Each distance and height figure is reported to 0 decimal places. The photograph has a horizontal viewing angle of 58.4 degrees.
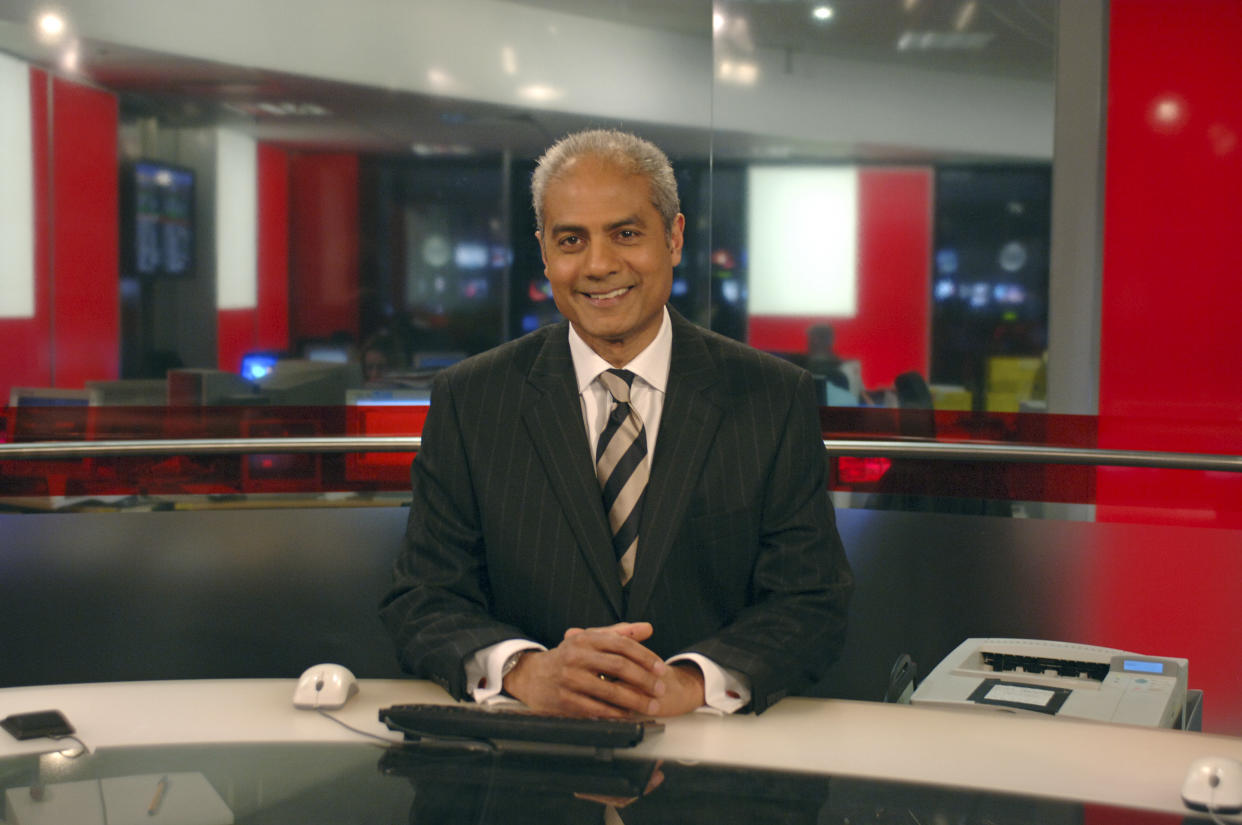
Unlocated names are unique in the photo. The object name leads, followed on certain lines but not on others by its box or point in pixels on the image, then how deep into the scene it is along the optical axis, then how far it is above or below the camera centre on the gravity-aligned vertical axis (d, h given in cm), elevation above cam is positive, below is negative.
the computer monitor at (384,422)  330 -29
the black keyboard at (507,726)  112 -40
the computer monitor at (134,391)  371 -22
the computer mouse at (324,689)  125 -41
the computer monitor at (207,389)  369 -21
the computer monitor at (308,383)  367 -19
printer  175 -58
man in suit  151 -20
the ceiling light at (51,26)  400 +108
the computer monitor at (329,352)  420 -9
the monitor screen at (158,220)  418 +41
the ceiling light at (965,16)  375 +108
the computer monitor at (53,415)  343 -28
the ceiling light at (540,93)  430 +93
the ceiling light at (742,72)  399 +94
